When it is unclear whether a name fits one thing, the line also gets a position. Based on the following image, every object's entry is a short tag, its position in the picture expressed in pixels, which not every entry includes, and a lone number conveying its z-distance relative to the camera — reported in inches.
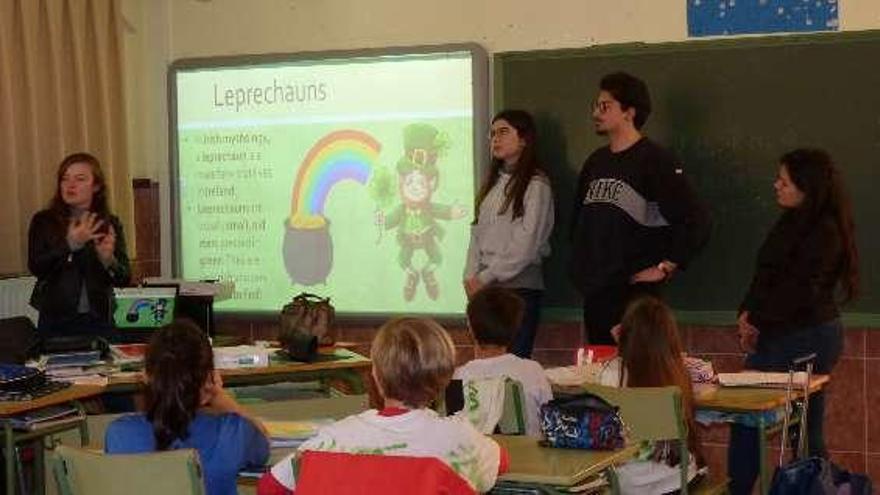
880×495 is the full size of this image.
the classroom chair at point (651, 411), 171.3
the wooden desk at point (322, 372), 226.5
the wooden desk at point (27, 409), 194.5
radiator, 267.3
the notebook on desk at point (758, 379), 202.4
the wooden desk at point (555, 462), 135.3
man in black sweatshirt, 241.8
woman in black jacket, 242.2
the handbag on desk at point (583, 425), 145.3
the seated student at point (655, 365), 179.0
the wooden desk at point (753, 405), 187.3
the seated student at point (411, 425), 126.6
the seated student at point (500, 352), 181.5
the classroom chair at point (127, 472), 131.5
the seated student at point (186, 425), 146.6
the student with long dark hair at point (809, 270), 224.1
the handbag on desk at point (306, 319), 236.5
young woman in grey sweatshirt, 259.9
